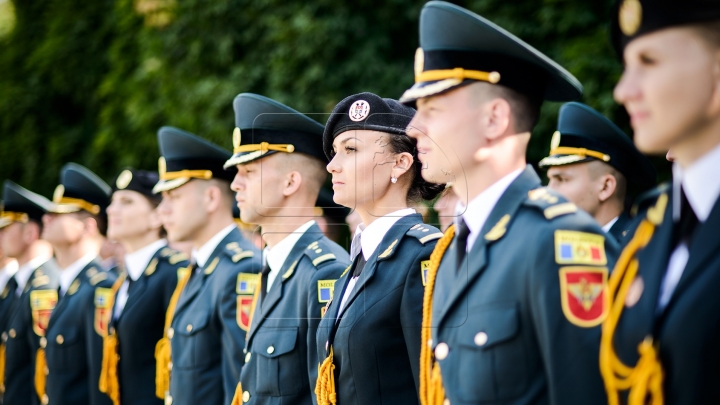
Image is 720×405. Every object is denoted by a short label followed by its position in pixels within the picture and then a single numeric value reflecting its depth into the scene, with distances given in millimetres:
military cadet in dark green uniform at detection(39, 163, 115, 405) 6777
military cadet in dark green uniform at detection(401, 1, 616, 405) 2473
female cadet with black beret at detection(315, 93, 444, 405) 3508
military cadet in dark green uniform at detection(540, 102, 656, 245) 4590
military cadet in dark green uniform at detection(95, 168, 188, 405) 5906
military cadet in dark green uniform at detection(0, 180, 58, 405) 7938
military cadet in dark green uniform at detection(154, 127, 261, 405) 4980
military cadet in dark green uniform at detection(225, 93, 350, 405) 4102
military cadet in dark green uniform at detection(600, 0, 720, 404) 2039
